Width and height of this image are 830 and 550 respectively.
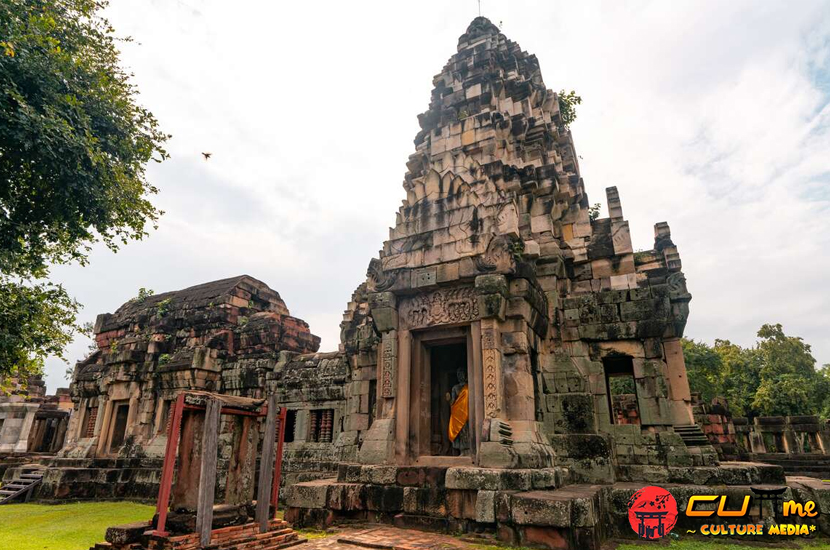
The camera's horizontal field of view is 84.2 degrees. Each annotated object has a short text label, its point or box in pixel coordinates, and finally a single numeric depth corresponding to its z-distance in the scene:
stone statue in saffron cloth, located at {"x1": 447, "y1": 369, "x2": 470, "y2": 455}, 9.55
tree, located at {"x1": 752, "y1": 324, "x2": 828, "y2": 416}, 33.53
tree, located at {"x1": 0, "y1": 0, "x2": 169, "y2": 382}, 9.49
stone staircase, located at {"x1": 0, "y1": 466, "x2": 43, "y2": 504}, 13.67
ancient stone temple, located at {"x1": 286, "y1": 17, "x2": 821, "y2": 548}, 7.36
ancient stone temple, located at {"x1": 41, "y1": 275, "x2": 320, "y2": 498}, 14.12
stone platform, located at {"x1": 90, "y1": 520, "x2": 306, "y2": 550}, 5.70
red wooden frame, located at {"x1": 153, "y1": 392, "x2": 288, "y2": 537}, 5.79
